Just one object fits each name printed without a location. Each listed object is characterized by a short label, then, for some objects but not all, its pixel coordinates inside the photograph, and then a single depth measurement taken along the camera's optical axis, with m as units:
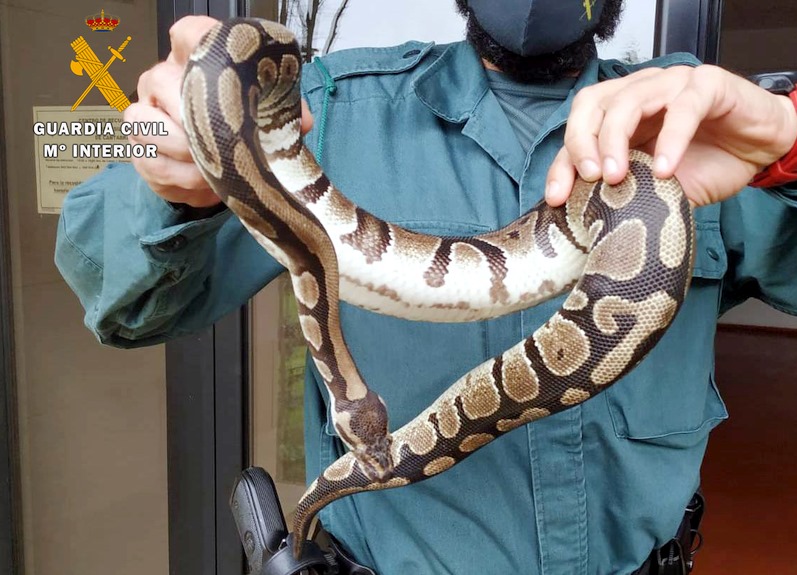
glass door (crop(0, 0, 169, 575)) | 2.56
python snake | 0.84
